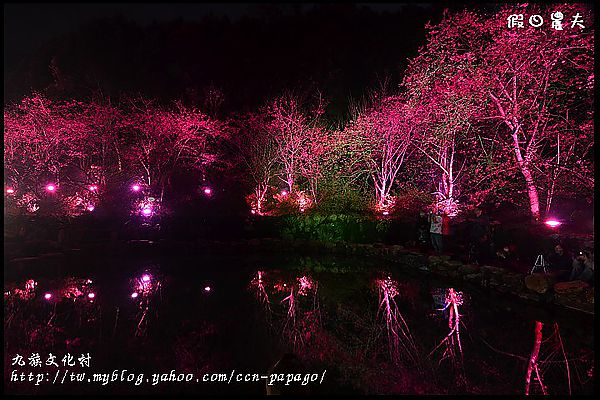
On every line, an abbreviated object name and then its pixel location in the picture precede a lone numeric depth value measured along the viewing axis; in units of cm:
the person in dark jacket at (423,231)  1173
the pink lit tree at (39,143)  1792
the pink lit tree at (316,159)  1770
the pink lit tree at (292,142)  1831
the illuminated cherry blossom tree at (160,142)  1794
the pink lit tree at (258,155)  1869
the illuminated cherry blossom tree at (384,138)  1521
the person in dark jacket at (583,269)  711
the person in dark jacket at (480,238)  977
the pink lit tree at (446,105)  1180
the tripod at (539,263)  823
